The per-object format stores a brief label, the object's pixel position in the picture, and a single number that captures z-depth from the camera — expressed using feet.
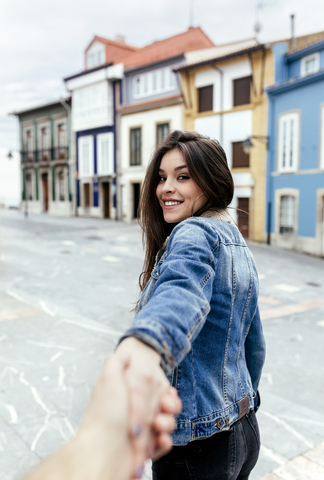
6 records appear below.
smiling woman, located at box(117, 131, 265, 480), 3.84
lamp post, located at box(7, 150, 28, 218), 89.09
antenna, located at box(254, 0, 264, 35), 64.59
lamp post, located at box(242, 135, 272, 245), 59.29
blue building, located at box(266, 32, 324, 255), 52.70
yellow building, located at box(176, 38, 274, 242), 59.77
